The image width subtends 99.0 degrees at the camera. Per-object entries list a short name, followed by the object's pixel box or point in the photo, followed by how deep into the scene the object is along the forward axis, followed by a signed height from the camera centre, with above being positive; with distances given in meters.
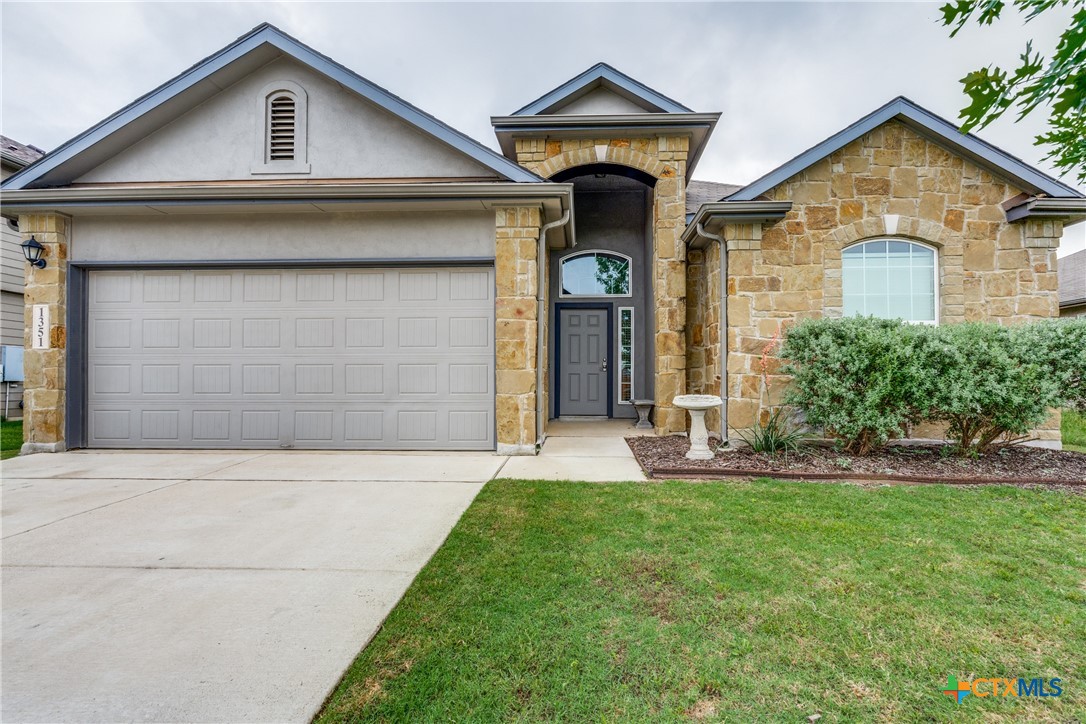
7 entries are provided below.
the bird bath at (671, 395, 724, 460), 5.54 -0.72
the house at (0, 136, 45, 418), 10.20 +1.65
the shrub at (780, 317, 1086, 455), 5.02 -0.14
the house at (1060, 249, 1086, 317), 14.47 +2.58
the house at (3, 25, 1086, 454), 6.10 +1.35
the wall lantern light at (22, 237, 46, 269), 6.02 +1.48
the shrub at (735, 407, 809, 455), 5.68 -0.92
